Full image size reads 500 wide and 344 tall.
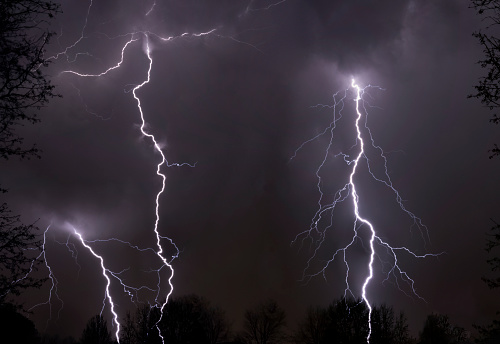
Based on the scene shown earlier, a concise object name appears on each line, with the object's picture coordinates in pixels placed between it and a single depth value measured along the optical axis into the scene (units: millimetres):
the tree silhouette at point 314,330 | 42394
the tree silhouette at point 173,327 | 42000
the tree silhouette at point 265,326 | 47094
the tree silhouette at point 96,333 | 42781
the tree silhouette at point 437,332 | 43094
